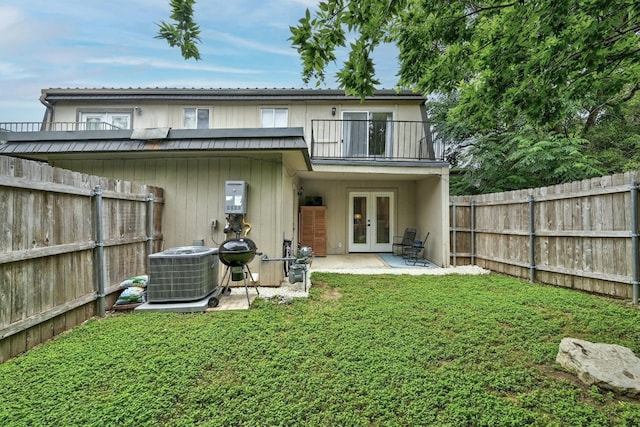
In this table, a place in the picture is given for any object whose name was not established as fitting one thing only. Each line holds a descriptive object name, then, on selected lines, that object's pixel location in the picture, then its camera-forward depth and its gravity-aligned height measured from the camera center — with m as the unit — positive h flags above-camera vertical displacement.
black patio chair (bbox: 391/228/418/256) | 8.52 -0.75
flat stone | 2.14 -1.22
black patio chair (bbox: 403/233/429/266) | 7.90 -1.10
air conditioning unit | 3.89 -0.83
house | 4.97 +1.25
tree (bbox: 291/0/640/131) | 2.37 +1.91
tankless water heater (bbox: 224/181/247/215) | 4.86 +0.36
